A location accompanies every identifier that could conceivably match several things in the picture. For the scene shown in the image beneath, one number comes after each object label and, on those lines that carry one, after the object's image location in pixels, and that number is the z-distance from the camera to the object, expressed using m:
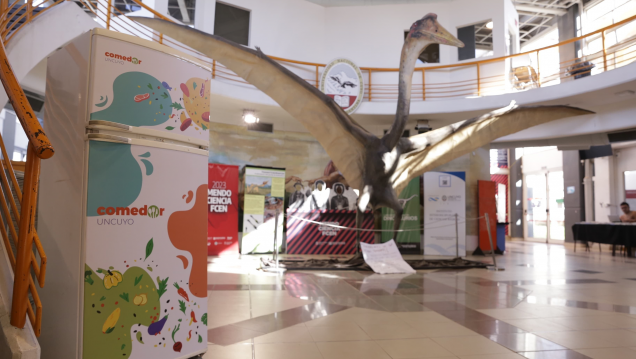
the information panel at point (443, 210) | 9.81
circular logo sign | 9.57
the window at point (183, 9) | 9.67
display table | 8.96
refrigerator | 1.90
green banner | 10.12
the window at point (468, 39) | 10.45
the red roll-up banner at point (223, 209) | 8.83
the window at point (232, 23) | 9.80
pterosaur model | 5.68
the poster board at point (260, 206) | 9.23
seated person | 9.48
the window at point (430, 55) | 11.02
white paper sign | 6.34
